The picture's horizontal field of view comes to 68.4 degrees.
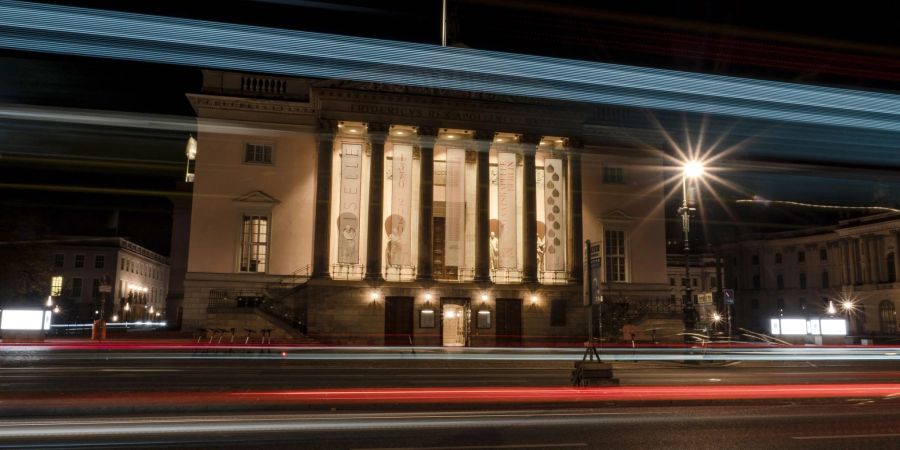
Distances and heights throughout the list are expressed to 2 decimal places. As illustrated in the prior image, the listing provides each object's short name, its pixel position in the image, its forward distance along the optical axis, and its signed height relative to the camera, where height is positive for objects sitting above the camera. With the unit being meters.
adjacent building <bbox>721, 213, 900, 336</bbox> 76.38 +5.97
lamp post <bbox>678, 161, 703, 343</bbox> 22.76 +3.64
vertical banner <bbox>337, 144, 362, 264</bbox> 38.81 +6.35
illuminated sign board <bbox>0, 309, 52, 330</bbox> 29.56 -0.48
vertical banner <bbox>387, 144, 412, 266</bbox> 39.50 +6.28
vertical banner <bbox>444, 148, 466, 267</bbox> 39.59 +6.32
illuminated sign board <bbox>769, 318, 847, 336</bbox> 33.19 -0.40
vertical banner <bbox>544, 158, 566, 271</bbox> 41.22 +6.27
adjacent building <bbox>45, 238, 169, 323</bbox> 84.88 +4.59
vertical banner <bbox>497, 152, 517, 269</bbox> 40.84 +6.67
